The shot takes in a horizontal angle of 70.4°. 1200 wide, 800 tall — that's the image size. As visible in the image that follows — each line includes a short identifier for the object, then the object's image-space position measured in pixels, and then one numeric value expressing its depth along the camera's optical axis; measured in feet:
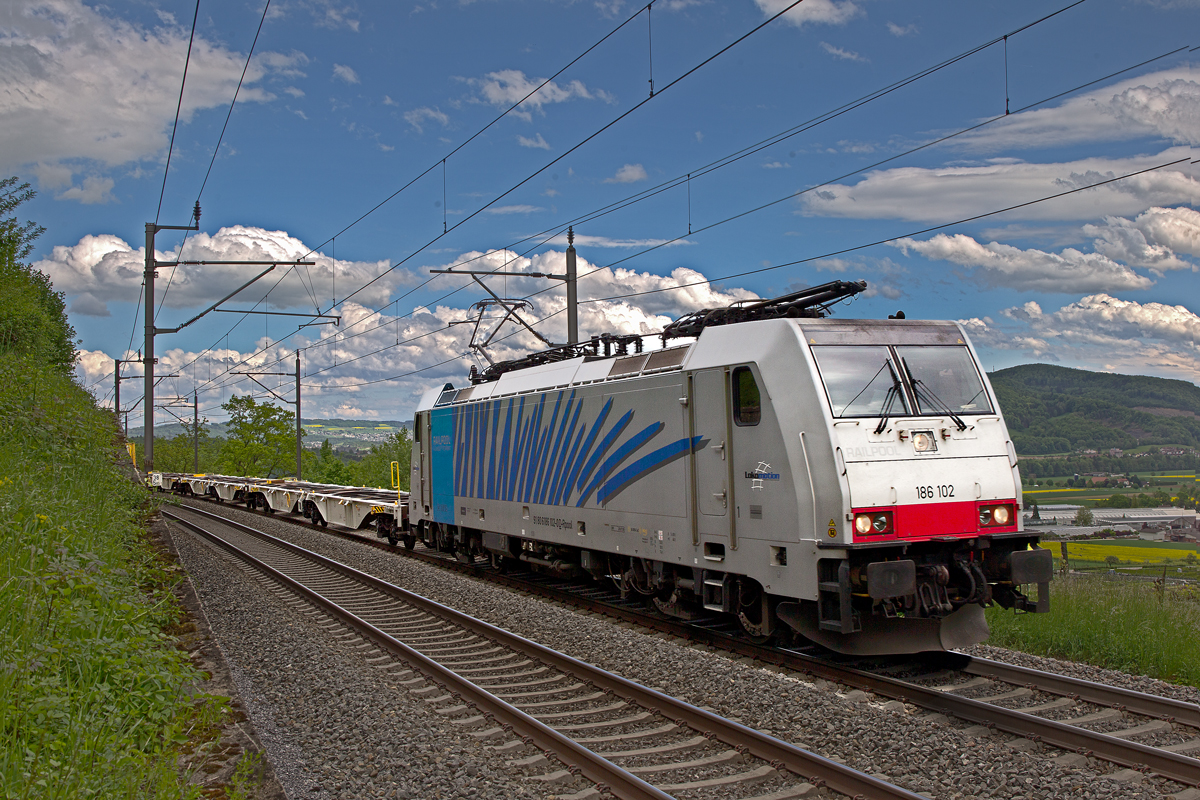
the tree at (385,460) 310.04
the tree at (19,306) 62.54
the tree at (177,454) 254.27
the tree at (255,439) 215.92
